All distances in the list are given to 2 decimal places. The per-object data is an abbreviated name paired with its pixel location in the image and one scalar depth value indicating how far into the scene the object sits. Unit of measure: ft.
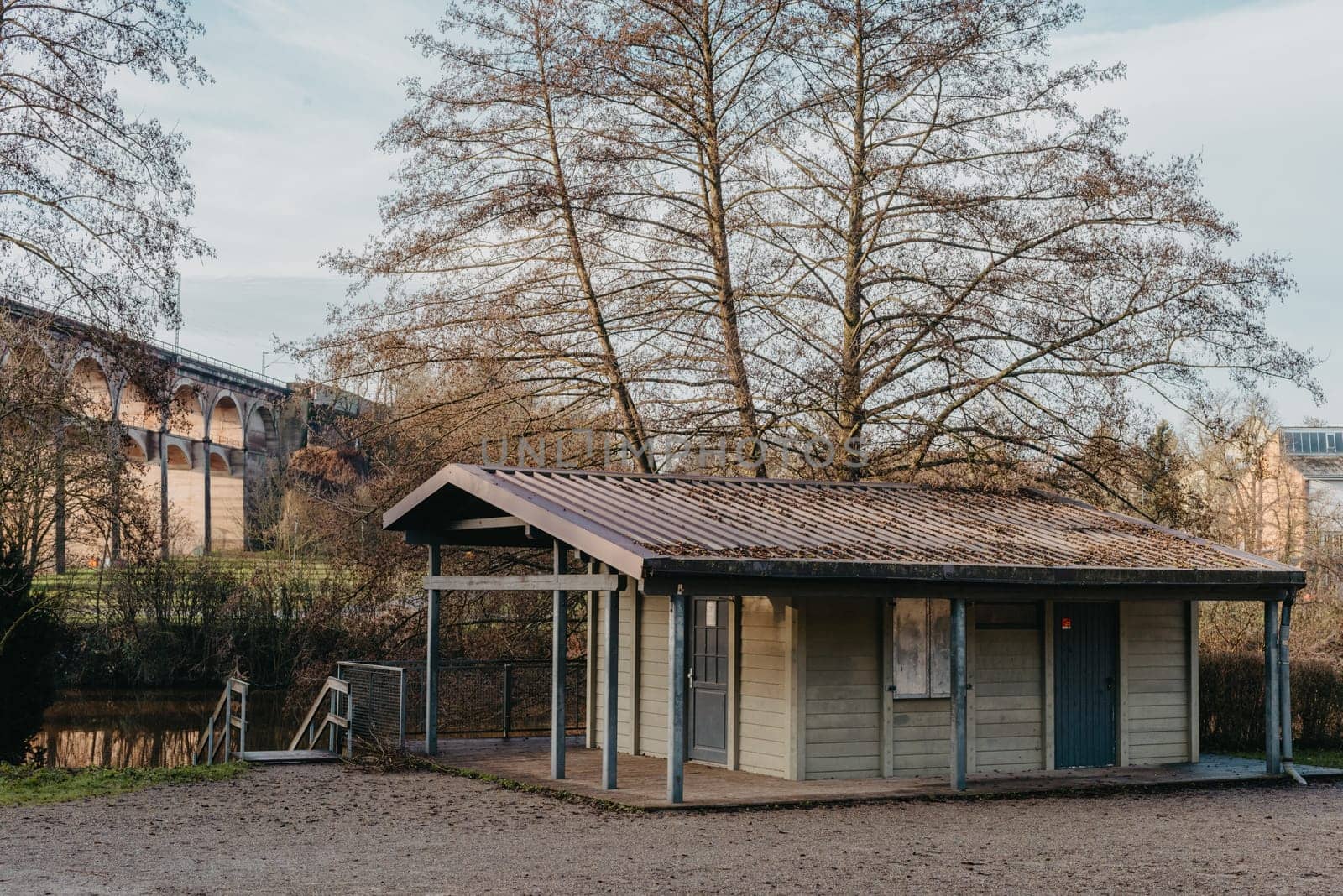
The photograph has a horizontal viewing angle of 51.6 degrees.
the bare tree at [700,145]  64.39
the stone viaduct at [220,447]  210.59
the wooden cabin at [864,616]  38.50
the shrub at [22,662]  58.03
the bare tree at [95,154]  44.70
